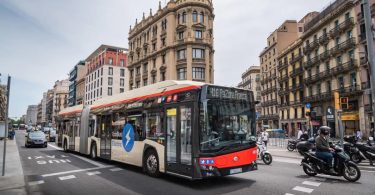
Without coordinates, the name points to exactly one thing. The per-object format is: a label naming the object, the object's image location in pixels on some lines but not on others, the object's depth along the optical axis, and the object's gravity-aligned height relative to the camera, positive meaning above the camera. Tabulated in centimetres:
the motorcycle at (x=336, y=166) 802 -155
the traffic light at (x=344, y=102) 1379 +79
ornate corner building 4122 +1235
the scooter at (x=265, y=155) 1209 -169
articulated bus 727 -32
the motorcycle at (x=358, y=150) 1130 -144
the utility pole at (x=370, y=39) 803 +231
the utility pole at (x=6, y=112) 911 +34
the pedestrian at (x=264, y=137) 1828 -127
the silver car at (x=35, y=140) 2225 -151
